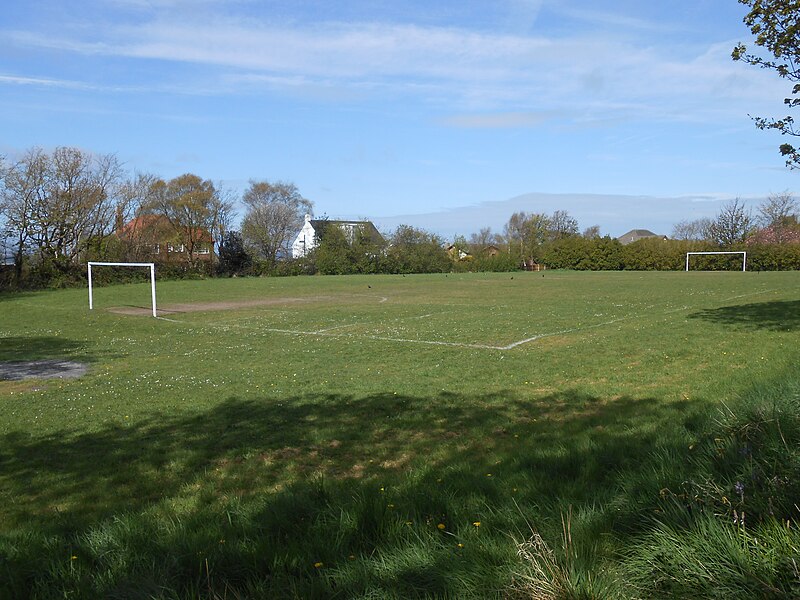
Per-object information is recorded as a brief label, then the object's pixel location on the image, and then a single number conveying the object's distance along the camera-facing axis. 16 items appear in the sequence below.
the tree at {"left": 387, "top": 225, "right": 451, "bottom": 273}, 66.20
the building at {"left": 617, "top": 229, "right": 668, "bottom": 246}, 158.38
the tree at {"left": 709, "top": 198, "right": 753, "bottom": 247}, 86.00
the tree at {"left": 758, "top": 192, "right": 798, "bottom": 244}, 81.81
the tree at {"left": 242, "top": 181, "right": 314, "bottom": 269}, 69.69
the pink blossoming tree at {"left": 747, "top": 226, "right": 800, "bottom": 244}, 80.25
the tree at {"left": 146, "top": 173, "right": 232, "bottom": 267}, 60.12
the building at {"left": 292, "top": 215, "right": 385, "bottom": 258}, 66.94
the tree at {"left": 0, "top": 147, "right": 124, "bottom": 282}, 43.41
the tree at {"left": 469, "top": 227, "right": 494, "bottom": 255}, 104.25
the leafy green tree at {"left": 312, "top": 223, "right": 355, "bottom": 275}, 63.16
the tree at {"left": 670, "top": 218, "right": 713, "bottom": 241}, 107.43
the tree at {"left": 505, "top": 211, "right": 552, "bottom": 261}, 94.81
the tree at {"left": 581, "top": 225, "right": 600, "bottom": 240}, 107.88
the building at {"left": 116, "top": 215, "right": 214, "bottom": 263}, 52.16
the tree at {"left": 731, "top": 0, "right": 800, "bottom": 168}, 13.19
